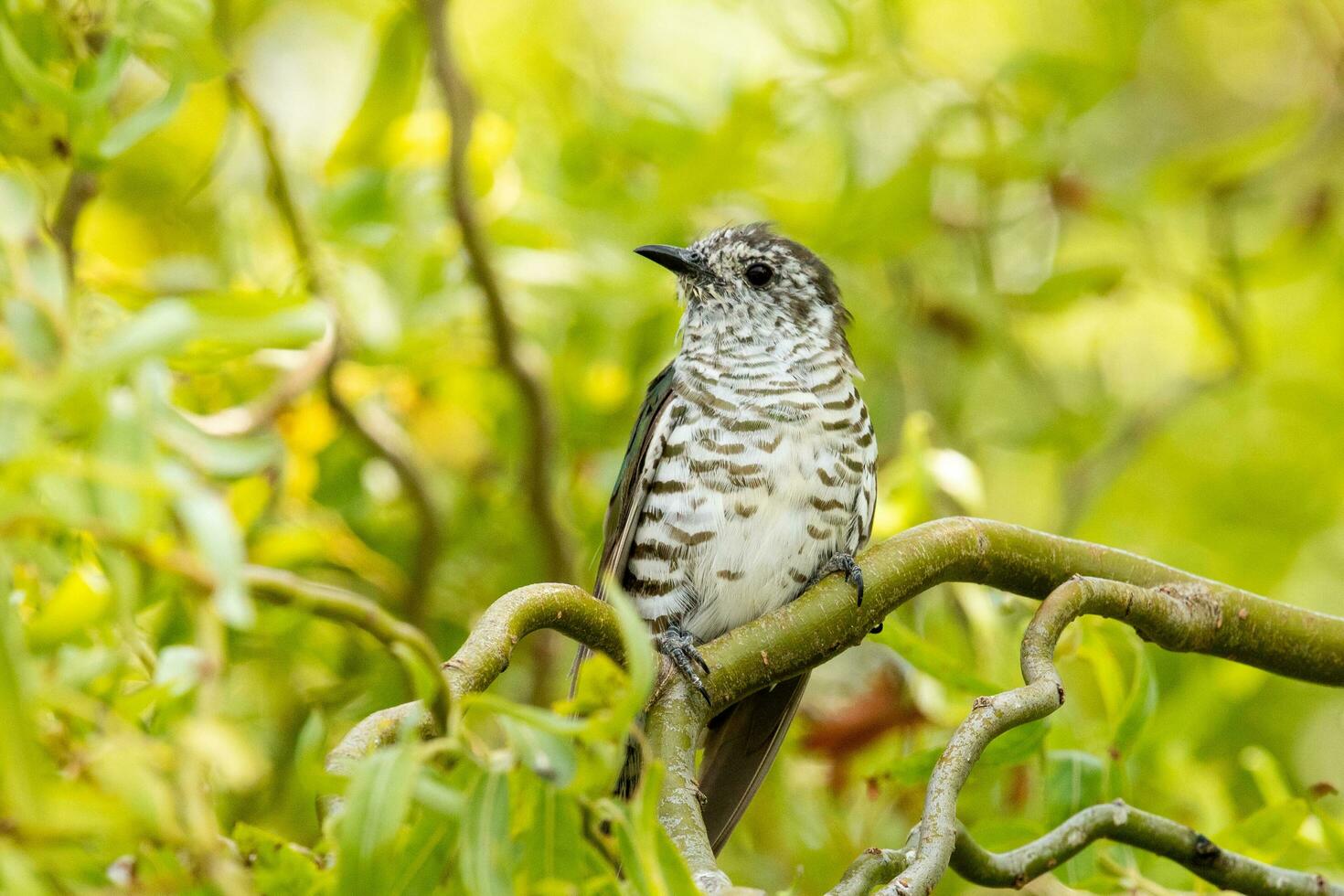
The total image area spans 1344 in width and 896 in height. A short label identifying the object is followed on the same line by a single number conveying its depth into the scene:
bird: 7.16
